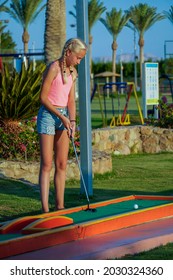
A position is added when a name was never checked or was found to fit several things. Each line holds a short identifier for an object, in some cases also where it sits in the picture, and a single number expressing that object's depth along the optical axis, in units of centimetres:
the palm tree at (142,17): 8188
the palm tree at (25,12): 7338
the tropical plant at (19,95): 1495
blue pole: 1200
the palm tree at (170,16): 7125
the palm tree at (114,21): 9012
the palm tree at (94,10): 8375
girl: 991
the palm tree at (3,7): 6736
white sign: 2584
